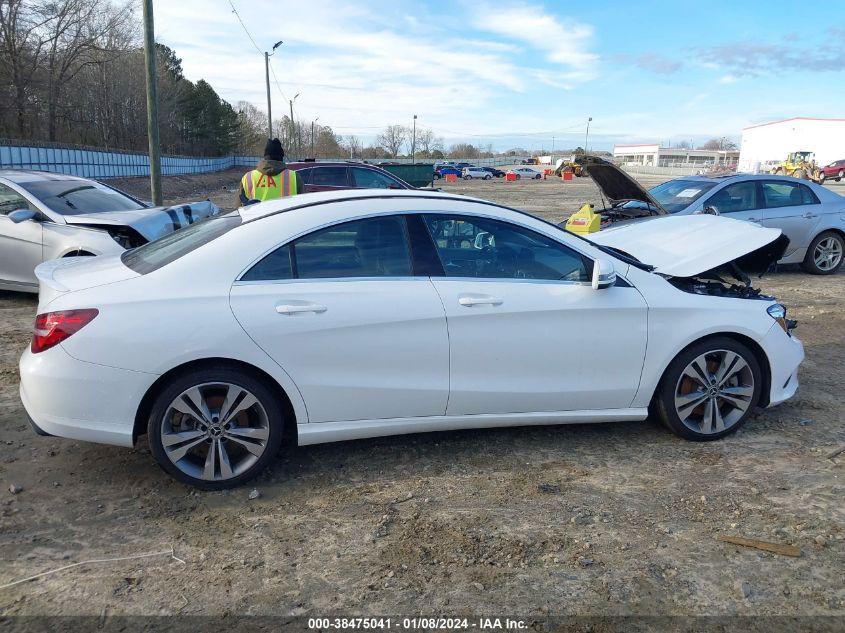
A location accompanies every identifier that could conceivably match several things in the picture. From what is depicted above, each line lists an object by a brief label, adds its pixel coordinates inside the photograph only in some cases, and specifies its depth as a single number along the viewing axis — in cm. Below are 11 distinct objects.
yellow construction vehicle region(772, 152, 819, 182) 2899
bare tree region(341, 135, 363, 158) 10548
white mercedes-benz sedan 335
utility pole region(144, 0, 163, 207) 1219
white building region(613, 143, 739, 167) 10869
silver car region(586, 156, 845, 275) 960
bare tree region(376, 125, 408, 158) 12606
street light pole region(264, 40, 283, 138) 3916
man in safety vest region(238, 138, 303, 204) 656
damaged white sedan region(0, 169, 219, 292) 710
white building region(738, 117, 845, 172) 7312
